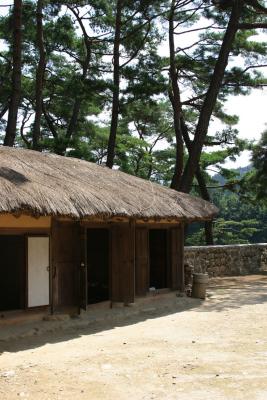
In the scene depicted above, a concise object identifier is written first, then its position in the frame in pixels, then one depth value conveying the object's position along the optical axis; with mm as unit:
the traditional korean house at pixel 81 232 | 8969
